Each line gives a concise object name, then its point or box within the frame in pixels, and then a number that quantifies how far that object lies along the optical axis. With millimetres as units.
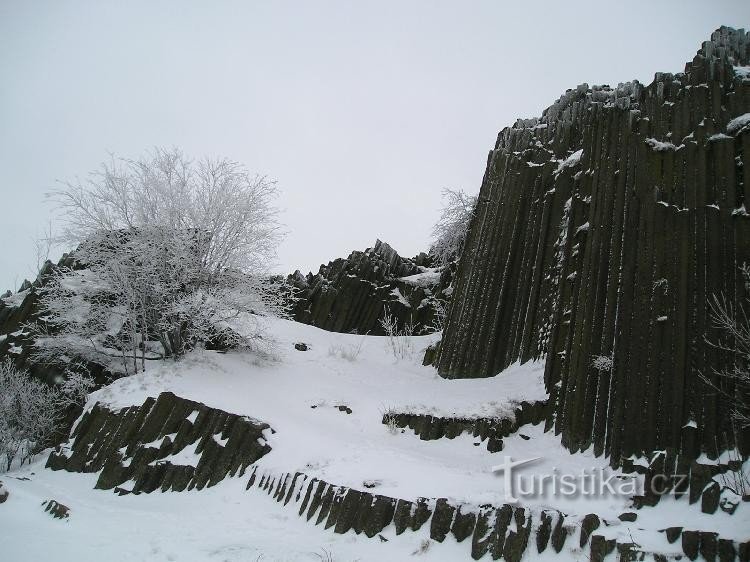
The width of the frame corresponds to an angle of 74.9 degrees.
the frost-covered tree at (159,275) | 15977
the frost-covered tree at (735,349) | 7250
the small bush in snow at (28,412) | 14422
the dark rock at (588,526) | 6156
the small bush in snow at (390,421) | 11617
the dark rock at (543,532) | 6332
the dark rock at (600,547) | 5898
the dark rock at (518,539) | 6371
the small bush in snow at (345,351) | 17828
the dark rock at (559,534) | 6219
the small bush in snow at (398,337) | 18519
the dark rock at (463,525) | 6918
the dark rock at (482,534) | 6625
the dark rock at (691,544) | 5629
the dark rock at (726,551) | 5465
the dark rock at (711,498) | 6430
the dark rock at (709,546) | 5539
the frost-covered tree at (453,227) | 22719
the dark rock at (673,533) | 5891
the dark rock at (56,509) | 9023
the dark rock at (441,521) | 7059
